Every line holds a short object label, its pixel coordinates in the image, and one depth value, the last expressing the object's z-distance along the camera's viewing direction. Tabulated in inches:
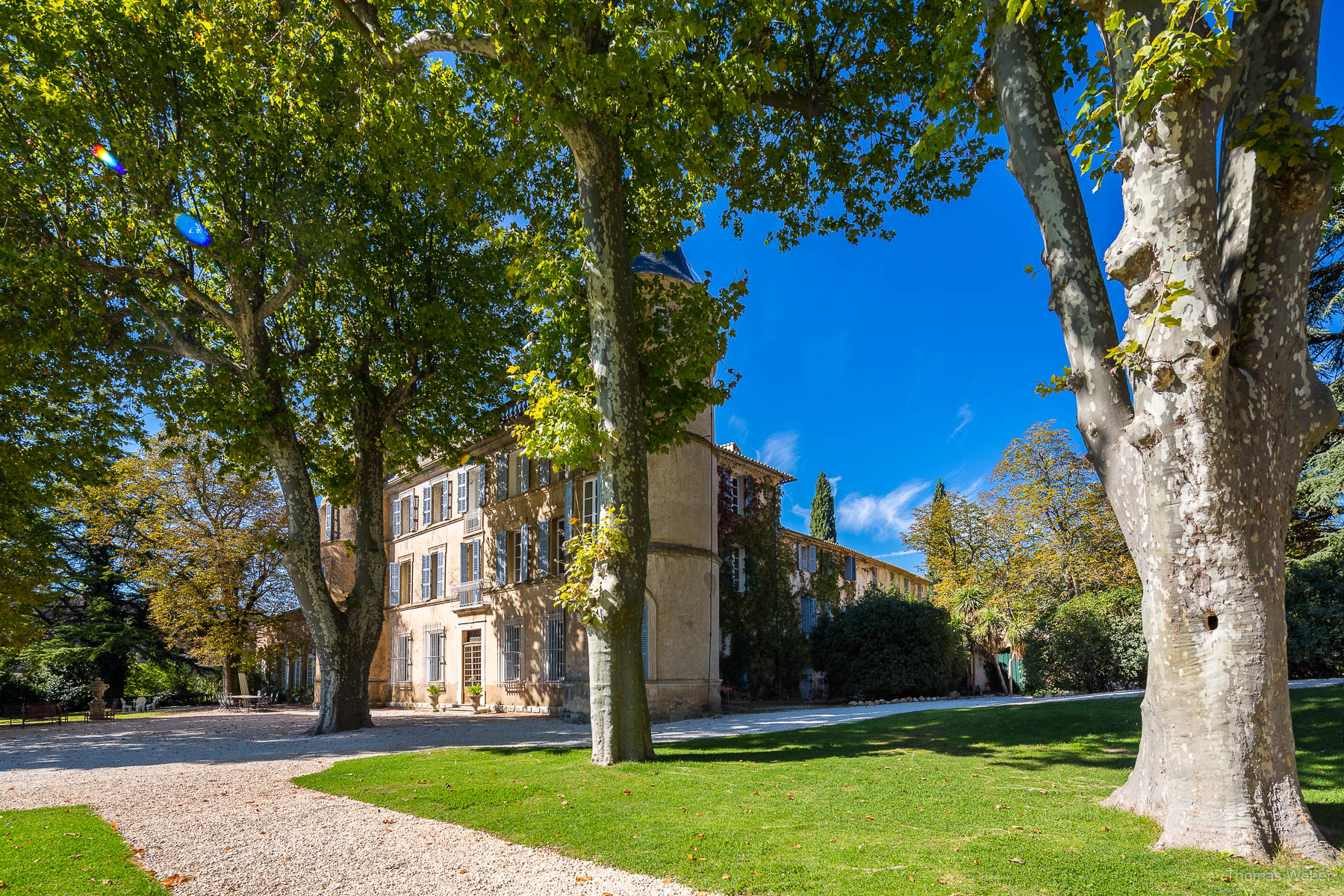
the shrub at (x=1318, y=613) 649.0
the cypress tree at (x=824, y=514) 1790.1
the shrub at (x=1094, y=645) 785.6
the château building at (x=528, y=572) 682.2
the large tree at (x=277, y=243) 470.0
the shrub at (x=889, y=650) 864.3
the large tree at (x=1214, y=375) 182.2
